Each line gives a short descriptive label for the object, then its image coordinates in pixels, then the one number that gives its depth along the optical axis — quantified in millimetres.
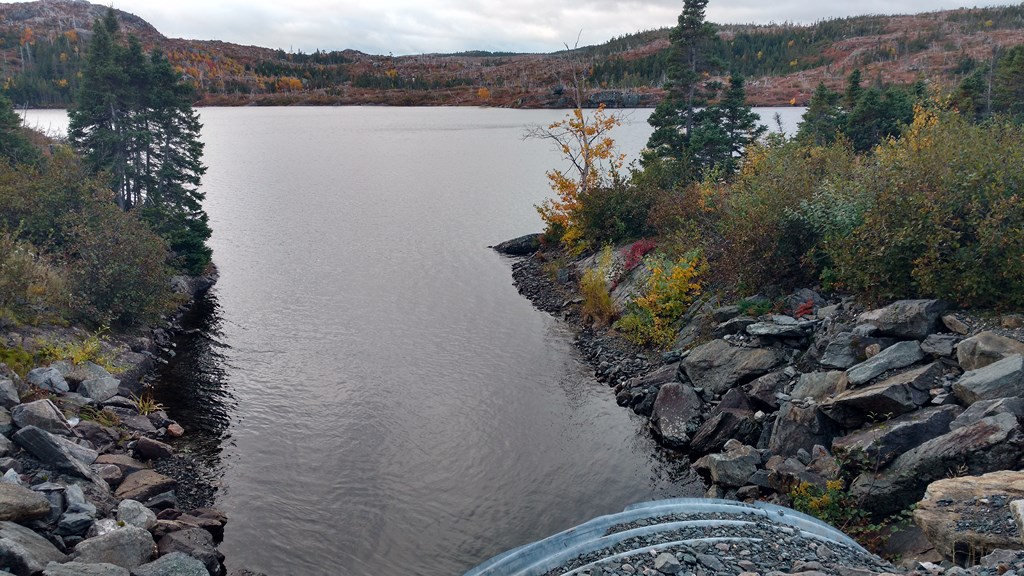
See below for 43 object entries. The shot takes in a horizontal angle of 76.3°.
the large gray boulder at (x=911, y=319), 18422
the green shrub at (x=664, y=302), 29109
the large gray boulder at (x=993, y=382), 14844
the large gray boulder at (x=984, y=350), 15977
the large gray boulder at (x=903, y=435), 15469
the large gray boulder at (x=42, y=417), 16844
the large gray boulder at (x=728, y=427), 20406
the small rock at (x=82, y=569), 11914
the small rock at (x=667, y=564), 12938
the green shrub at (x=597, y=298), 33062
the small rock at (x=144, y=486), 17203
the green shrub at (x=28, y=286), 24109
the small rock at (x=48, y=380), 20562
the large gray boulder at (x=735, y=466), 18547
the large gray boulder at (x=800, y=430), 18203
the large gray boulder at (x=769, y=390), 20828
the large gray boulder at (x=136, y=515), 15422
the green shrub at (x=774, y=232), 25244
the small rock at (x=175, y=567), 13758
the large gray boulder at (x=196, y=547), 15281
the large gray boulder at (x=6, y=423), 16266
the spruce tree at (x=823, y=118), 55062
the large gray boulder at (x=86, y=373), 22150
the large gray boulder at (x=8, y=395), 17505
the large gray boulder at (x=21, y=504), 13195
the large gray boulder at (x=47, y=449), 15734
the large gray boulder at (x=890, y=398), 16484
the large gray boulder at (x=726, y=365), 22438
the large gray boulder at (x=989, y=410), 14023
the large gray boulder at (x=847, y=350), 19359
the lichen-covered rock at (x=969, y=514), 11344
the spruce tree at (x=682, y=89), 47969
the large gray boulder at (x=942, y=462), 13414
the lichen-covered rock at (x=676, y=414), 21922
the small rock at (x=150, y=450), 20125
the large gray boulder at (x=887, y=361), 17747
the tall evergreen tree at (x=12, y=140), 36781
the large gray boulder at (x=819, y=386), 18922
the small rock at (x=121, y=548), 13445
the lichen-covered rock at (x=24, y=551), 11633
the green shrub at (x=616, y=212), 39344
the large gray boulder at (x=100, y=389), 21797
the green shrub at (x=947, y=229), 17953
